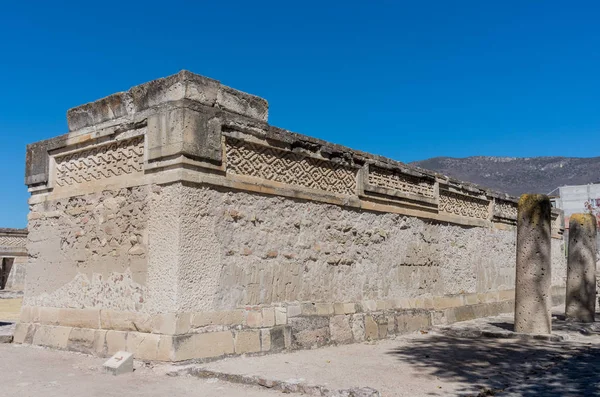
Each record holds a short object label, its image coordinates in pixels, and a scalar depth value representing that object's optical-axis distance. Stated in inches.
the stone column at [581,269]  370.3
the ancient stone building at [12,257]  774.5
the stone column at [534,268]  292.5
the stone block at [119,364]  186.4
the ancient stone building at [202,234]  208.7
